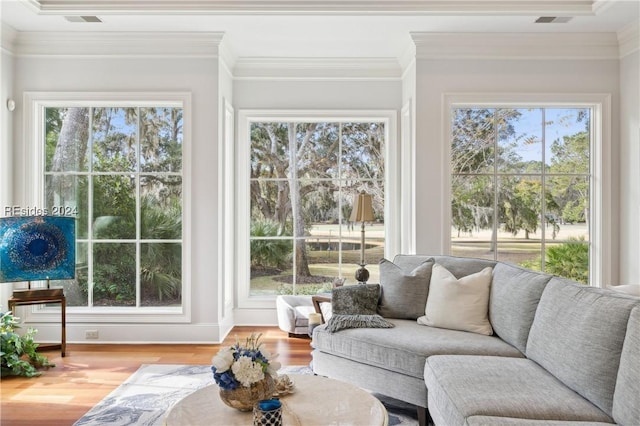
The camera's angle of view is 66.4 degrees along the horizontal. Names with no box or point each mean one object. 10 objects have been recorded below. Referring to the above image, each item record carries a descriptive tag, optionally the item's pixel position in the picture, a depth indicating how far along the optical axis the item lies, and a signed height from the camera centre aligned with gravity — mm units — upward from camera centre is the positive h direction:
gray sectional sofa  1933 -753
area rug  2859 -1181
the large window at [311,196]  5188 +214
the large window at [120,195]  4625 +208
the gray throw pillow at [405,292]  3479 -552
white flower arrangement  1923 -600
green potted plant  3600 -1040
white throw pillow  3150 -581
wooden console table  3969 -671
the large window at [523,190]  4574 +239
